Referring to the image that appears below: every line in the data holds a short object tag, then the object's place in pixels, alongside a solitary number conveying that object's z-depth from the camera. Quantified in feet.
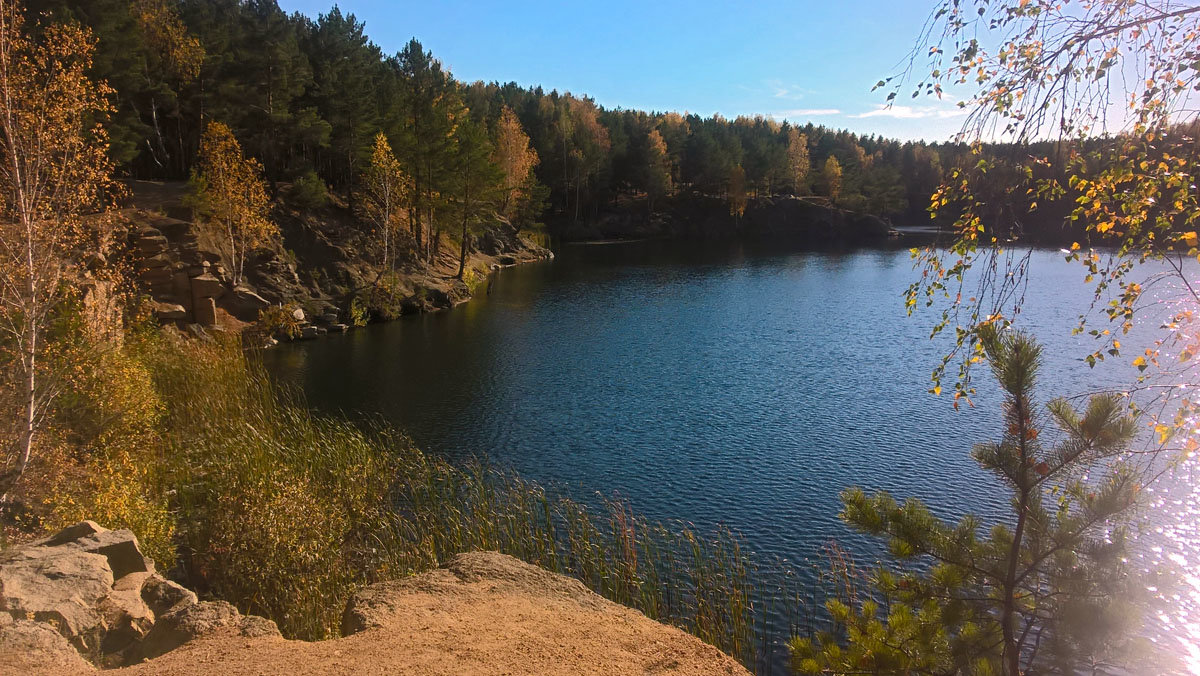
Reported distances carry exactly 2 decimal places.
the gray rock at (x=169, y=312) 101.64
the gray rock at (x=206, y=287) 110.73
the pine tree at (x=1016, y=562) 20.71
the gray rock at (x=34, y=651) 23.85
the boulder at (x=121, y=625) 28.43
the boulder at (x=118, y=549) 33.32
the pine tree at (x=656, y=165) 327.06
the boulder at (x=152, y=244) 106.83
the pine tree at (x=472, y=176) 170.60
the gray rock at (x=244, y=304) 118.01
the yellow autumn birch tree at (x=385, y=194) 139.46
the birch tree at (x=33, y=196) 39.50
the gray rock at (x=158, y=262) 106.40
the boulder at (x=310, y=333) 122.62
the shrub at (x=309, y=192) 143.64
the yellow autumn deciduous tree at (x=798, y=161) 354.74
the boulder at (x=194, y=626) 28.04
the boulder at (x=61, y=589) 27.50
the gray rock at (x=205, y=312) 109.81
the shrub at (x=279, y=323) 117.08
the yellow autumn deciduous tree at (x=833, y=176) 346.13
